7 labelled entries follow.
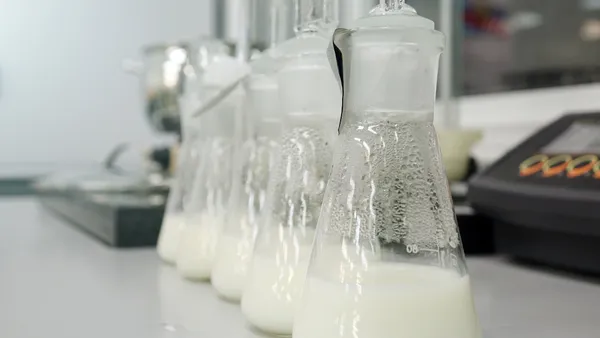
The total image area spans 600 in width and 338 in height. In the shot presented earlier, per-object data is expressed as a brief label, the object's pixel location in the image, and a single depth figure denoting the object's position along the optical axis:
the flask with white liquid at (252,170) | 0.54
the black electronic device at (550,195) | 0.64
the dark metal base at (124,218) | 0.86
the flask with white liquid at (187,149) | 0.70
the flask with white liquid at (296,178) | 0.44
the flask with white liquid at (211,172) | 0.63
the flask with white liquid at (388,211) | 0.35
